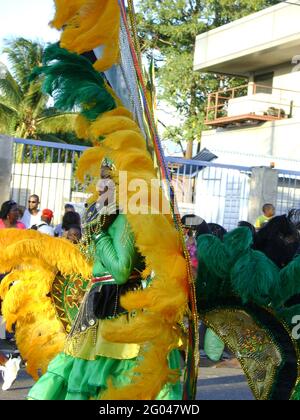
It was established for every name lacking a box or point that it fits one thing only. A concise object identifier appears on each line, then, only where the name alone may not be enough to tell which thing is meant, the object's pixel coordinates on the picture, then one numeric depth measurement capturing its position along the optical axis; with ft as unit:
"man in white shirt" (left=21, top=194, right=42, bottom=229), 26.32
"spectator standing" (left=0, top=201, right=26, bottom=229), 22.72
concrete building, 65.10
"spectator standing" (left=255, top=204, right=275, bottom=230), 30.96
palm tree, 65.51
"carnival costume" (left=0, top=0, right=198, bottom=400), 8.17
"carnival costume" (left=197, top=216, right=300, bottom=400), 9.45
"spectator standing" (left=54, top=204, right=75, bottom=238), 26.05
